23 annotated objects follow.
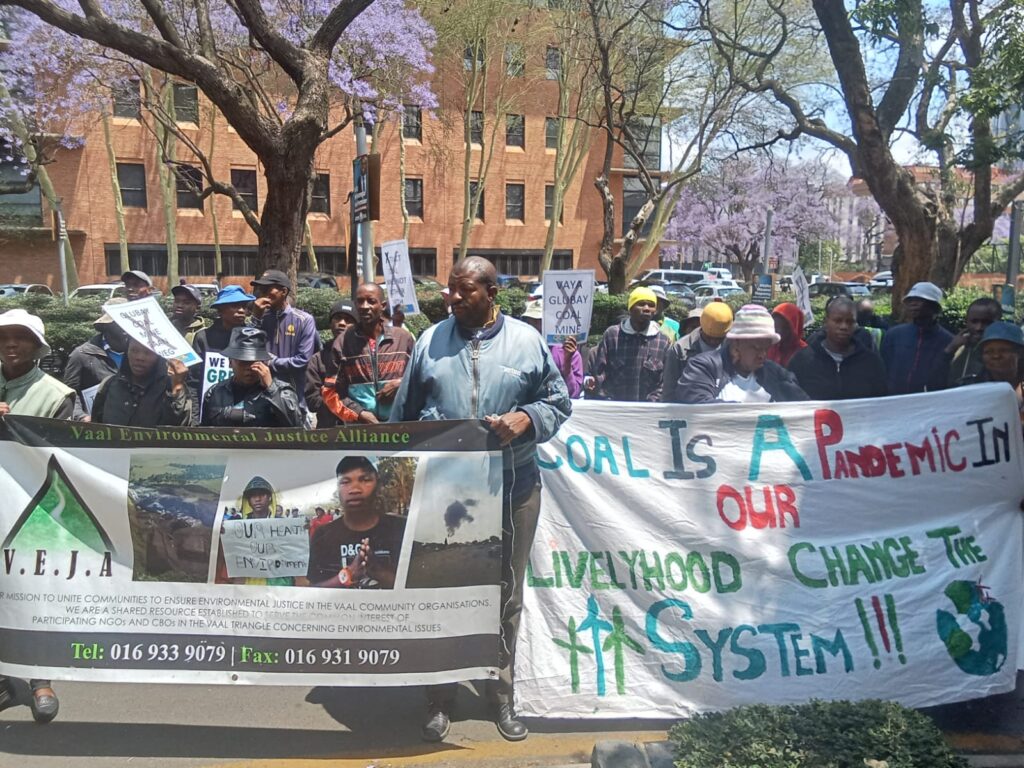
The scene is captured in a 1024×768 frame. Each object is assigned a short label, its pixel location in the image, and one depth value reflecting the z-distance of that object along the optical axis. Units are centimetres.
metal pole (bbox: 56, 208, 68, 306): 2255
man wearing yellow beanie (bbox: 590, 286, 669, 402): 641
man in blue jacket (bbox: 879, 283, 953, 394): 578
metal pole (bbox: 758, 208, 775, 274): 1769
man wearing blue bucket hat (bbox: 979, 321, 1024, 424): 427
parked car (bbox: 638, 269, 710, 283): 4300
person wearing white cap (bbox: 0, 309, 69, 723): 377
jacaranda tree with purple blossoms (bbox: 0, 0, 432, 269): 880
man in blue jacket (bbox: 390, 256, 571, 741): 352
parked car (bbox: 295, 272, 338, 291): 3033
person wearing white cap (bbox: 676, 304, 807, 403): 429
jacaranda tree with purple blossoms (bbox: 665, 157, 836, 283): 4603
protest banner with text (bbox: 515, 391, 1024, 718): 362
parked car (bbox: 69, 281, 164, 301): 2677
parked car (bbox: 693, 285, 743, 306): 3396
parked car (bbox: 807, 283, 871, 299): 3259
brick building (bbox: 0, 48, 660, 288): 3409
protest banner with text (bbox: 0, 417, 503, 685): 346
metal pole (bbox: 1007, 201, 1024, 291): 1109
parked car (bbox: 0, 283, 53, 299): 2728
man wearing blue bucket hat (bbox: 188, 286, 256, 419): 538
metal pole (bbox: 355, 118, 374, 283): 915
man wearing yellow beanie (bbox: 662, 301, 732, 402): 520
